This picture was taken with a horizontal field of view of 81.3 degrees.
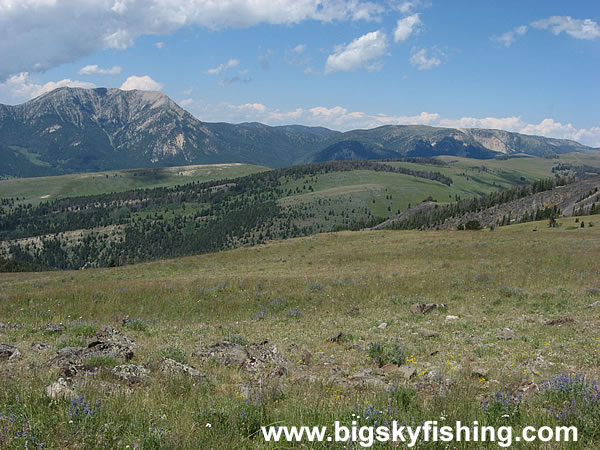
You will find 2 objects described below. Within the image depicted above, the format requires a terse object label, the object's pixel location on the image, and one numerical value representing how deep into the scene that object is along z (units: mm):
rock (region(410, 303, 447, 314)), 15036
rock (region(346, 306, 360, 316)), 15570
